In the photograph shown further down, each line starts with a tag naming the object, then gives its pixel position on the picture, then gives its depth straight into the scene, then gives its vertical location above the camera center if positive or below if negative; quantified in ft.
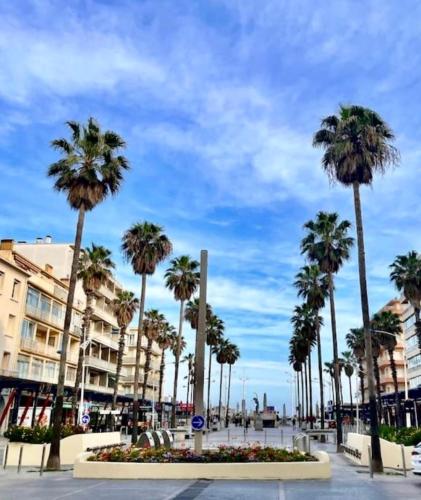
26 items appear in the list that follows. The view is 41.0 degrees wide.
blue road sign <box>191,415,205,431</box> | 58.81 +1.92
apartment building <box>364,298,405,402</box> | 328.62 +47.47
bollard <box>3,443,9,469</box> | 70.61 -2.28
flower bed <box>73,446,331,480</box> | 57.00 -2.32
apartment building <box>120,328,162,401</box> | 307.37 +42.81
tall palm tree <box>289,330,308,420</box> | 263.21 +45.69
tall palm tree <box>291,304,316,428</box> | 241.96 +49.63
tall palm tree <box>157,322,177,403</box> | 264.93 +48.51
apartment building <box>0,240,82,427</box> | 137.18 +29.79
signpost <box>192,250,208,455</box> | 61.41 +9.77
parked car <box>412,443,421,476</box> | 55.93 -1.08
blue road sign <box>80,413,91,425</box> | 114.95 +3.90
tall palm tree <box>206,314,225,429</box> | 273.33 +52.26
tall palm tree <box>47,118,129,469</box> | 80.48 +37.17
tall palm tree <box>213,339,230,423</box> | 340.39 +52.52
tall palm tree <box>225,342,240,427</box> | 350.25 +53.51
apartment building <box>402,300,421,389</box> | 234.17 +41.60
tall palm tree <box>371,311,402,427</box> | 217.36 +46.55
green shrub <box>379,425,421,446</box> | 77.30 +1.92
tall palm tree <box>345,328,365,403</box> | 277.23 +50.35
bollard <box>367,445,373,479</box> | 58.98 -1.84
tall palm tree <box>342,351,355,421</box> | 316.07 +55.16
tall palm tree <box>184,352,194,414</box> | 363.93 +47.52
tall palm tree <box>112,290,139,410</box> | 194.59 +43.42
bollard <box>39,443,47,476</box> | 61.21 -2.95
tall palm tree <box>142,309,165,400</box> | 247.29 +48.86
